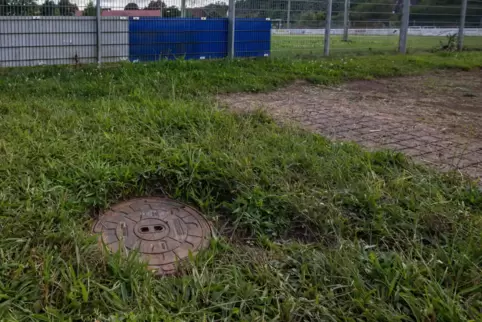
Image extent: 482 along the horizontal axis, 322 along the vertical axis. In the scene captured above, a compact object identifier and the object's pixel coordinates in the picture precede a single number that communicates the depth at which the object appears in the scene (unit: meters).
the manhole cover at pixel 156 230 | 2.47
